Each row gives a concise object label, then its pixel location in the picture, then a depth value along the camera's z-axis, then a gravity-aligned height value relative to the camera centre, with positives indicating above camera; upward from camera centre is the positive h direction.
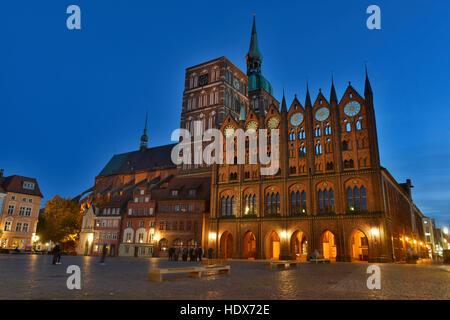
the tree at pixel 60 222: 65.75 +4.46
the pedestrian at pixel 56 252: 23.83 -0.58
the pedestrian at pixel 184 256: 38.26 -0.92
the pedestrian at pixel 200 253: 39.12 -0.55
